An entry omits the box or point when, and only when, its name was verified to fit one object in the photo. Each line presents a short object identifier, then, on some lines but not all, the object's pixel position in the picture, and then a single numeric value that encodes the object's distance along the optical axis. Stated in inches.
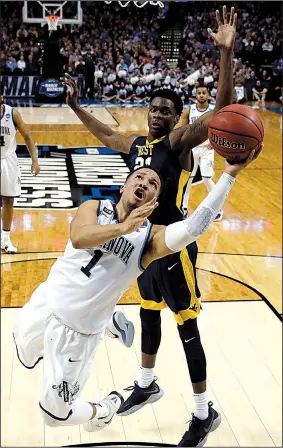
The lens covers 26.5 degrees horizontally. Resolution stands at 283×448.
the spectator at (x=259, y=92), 719.7
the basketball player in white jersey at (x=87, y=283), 103.7
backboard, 429.4
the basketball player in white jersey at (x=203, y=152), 249.4
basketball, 107.4
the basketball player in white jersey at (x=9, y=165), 203.0
